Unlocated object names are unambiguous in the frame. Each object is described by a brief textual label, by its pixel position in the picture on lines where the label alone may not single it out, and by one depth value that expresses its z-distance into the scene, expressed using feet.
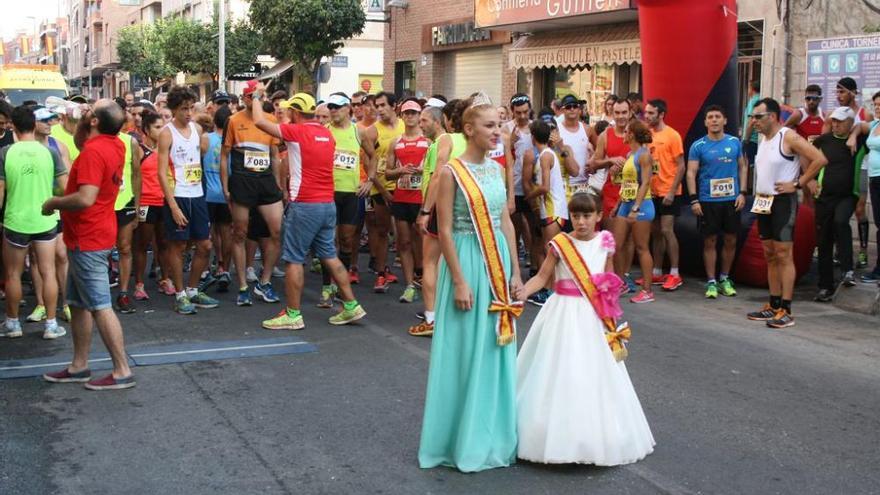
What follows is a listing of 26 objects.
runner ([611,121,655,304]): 32.37
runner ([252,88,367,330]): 27.27
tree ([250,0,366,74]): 106.63
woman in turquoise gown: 16.12
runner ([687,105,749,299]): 33.83
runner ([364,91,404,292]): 34.50
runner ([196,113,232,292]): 33.35
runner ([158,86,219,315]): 30.25
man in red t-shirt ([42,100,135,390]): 20.70
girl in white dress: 16.11
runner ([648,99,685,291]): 34.63
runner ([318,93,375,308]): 31.12
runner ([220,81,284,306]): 31.12
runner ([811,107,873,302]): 33.12
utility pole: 126.52
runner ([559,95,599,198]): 35.65
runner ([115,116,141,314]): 29.73
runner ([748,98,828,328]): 29.17
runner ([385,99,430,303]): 32.09
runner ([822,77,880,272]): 36.47
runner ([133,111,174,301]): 32.37
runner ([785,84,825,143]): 39.14
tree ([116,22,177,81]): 178.33
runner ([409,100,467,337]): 25.95
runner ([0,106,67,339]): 25.98
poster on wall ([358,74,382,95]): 143.02
